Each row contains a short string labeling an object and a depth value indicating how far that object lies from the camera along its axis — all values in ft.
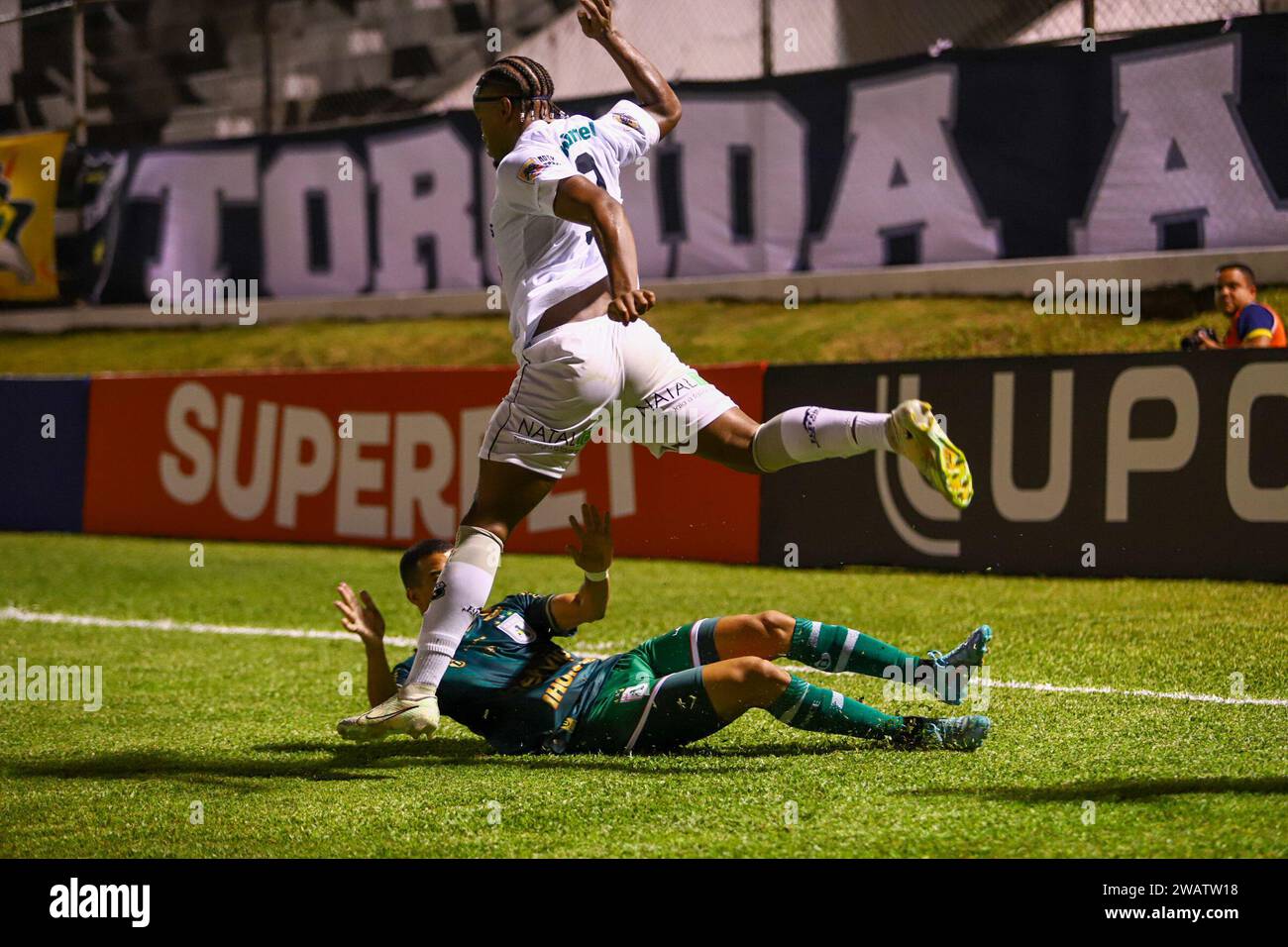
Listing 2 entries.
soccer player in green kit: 35.06
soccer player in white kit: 33.91
